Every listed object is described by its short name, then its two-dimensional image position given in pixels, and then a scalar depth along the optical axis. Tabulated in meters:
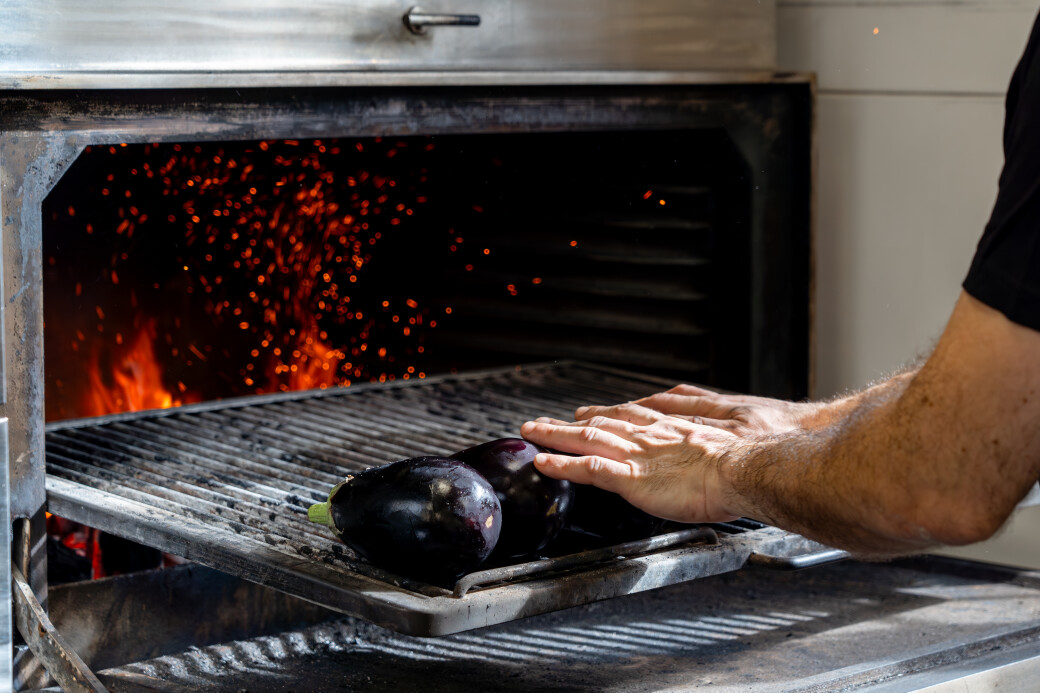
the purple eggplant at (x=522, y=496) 2.41
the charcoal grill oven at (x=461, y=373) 2.48
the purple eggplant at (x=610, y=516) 2.47
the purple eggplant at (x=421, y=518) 2.31
